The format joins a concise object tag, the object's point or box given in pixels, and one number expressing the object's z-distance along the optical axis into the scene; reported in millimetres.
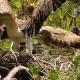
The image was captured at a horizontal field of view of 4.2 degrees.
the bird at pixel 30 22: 10127
